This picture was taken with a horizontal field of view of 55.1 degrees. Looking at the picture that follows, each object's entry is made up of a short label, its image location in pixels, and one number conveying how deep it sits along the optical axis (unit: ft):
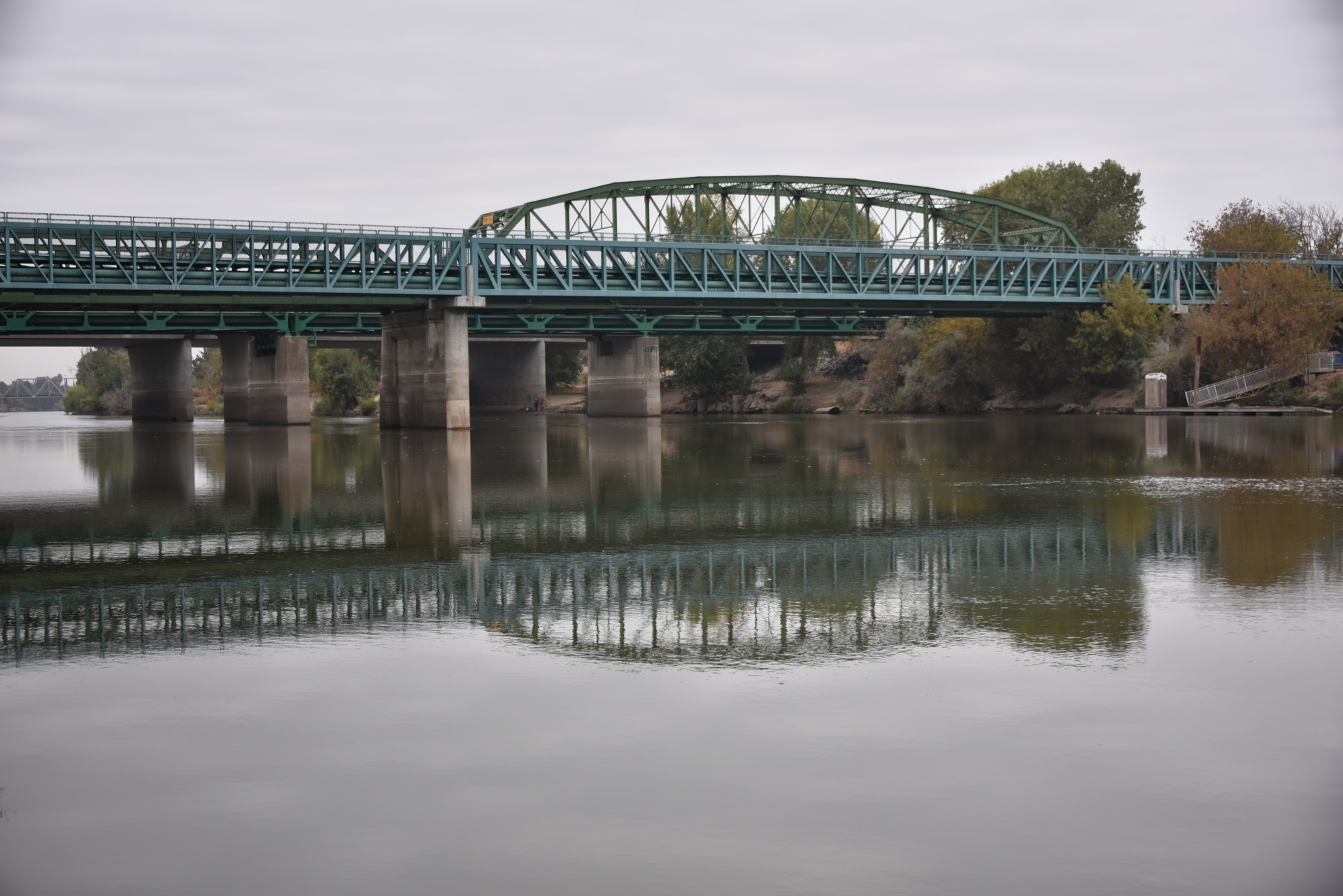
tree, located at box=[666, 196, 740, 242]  297.12
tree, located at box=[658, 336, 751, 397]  387.14
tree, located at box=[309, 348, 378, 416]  432.66
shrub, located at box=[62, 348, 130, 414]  568.94
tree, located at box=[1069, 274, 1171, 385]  290.97
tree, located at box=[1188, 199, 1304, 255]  302.45
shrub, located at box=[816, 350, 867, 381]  396.98
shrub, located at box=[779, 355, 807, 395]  391.04
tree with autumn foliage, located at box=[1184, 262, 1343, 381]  255.09
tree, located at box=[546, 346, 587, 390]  476.95
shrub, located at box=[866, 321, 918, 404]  358.43
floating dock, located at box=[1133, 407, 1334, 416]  229.13
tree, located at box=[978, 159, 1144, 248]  358.02
